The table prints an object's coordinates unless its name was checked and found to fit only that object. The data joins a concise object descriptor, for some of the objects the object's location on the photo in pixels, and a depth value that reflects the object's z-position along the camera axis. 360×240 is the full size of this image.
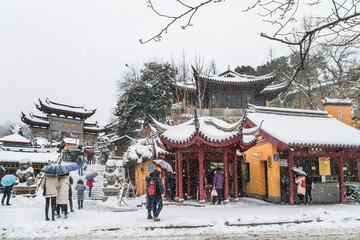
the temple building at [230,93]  28.22
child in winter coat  11.75
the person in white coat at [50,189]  8.85
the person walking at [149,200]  8.88
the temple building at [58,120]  31.61
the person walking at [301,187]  12.30
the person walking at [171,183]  14.88
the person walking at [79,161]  19.40
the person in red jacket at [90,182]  16.15
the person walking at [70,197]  10.73
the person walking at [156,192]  8.66
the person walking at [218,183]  12.15
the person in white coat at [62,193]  9.12
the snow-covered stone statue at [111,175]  15.32
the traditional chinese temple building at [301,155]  12.91
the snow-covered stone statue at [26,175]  15.21
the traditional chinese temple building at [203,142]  12.12
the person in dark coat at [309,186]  13.08
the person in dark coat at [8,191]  12.40
